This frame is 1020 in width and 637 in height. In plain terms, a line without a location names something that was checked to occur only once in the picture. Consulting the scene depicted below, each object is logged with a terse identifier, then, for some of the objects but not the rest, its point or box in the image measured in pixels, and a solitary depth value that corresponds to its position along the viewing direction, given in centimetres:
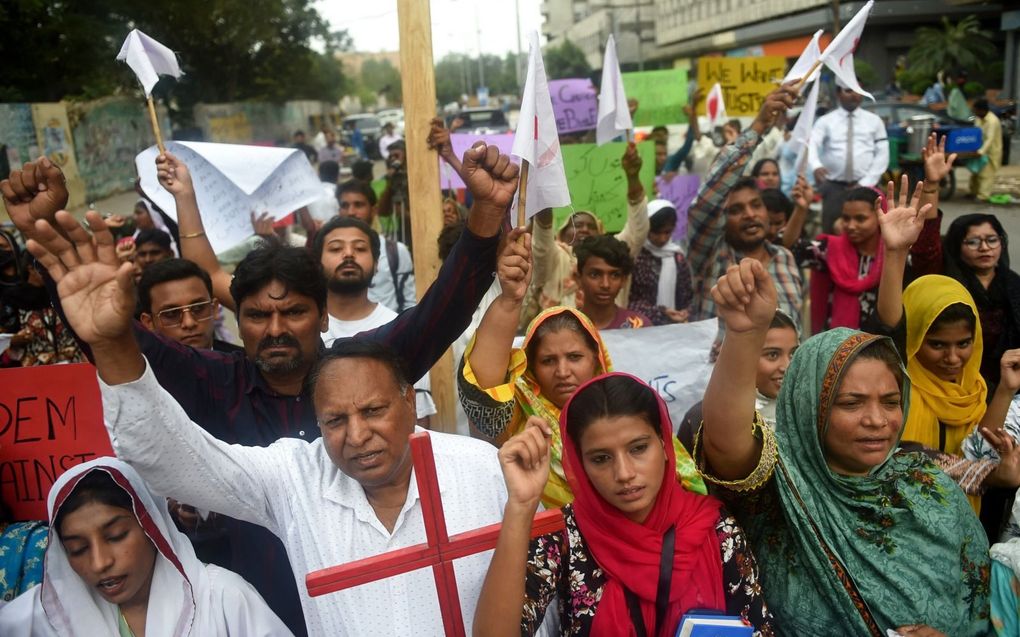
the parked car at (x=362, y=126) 3360
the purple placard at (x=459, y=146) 602
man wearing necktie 777
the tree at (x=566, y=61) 4409
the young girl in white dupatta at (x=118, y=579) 202
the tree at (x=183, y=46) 1670
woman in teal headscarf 201
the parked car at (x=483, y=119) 2220
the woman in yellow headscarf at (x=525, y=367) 226
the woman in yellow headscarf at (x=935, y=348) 291
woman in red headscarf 185
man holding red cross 175
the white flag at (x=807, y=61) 434
